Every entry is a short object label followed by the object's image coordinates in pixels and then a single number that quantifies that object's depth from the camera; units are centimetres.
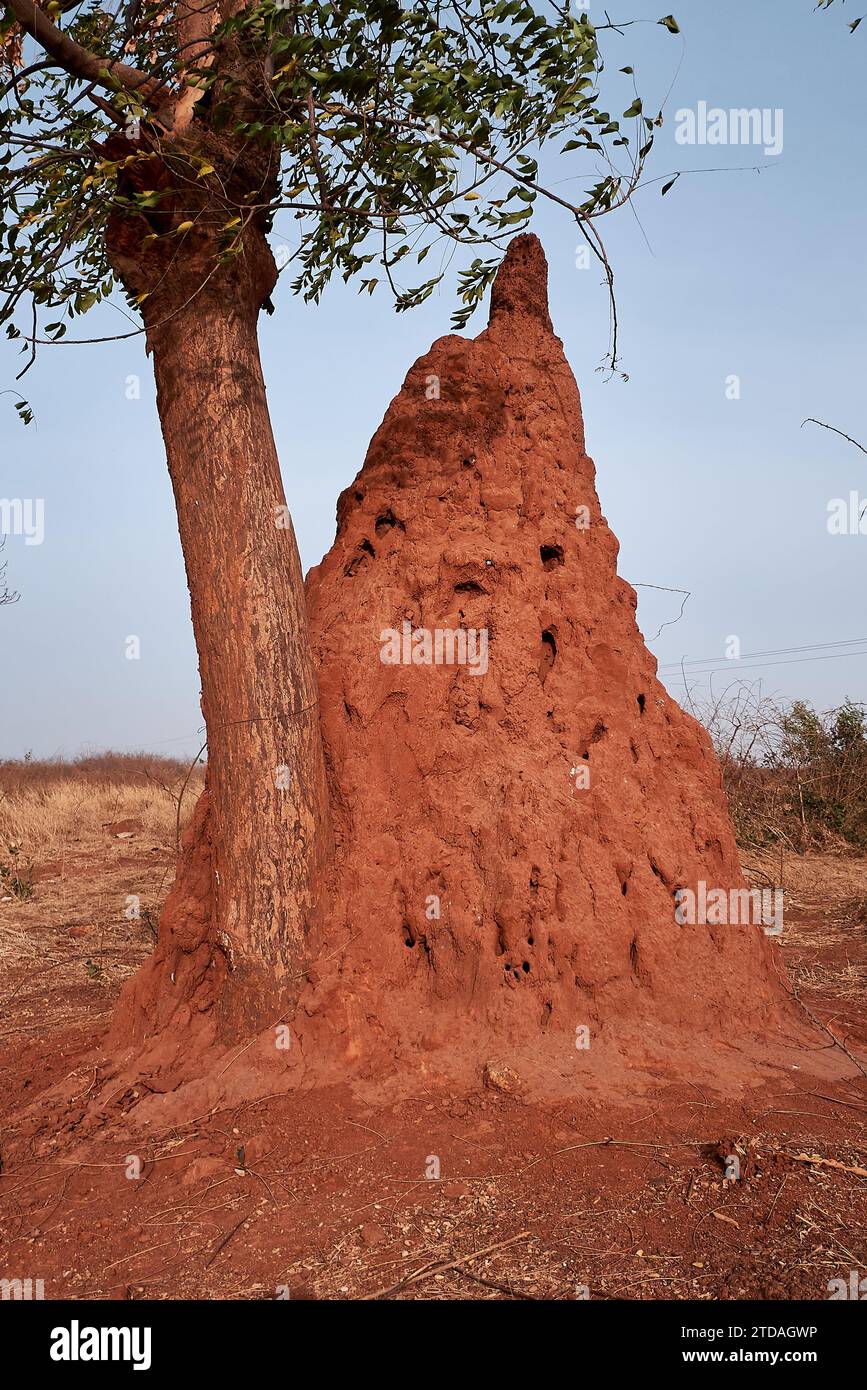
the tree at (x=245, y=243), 385
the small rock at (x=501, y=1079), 375
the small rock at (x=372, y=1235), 294
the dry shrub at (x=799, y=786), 1041
